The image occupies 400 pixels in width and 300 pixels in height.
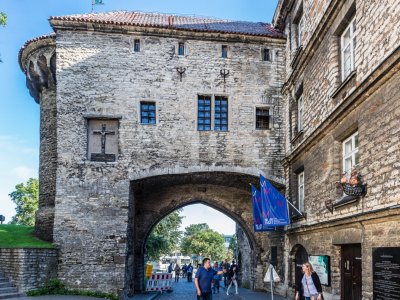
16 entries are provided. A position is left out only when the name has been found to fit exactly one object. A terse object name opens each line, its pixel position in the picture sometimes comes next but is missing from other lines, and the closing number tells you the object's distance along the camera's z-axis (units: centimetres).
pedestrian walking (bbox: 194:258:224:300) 1015
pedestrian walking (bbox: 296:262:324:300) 895
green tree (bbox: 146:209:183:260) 3039
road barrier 1995
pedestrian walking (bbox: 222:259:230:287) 2409
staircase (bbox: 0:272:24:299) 1319
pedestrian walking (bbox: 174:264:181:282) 3156
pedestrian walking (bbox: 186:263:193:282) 3078
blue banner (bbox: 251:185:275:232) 1462
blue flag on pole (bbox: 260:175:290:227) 1342
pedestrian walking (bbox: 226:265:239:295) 1908
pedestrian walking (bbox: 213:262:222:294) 2022
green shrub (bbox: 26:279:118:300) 1493
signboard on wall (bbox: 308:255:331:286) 1103
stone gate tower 1580
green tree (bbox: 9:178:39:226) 5061
